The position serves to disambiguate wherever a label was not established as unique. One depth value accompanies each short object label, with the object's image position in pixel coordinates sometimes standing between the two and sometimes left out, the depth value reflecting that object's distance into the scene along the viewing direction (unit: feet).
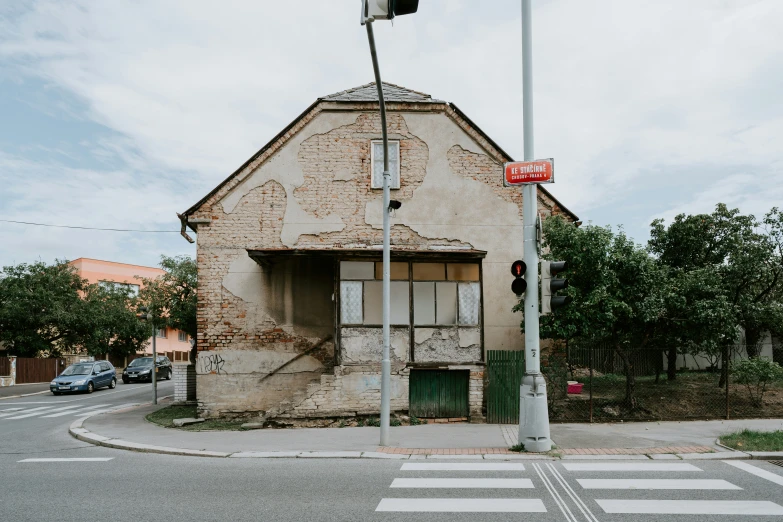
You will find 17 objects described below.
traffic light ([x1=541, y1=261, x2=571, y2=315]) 32.30
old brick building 47.34
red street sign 32.99
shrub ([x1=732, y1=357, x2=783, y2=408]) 43.19
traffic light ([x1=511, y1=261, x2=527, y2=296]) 32.71
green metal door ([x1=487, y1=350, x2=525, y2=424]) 44.91
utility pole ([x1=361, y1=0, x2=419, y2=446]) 34.65
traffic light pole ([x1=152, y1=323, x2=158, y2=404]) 65.36
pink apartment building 181.78
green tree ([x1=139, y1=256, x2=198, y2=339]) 65.77
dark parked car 114.52
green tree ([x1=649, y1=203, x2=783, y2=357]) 53.93
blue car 88.17
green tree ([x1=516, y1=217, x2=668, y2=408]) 41.93
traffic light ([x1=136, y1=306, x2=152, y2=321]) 65.83
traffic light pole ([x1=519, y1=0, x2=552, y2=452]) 31.76
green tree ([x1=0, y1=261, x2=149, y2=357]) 116.26
